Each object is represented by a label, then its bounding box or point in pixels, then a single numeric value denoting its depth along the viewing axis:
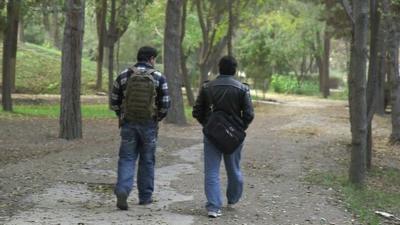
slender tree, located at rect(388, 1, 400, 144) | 17.80
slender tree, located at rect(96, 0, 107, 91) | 28.43
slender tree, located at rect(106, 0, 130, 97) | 25.12
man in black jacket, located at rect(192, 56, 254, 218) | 7.34
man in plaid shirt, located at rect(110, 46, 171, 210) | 7.51
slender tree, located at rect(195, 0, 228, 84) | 30.16
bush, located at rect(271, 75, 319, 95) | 53.44
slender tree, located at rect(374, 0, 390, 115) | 13.37
